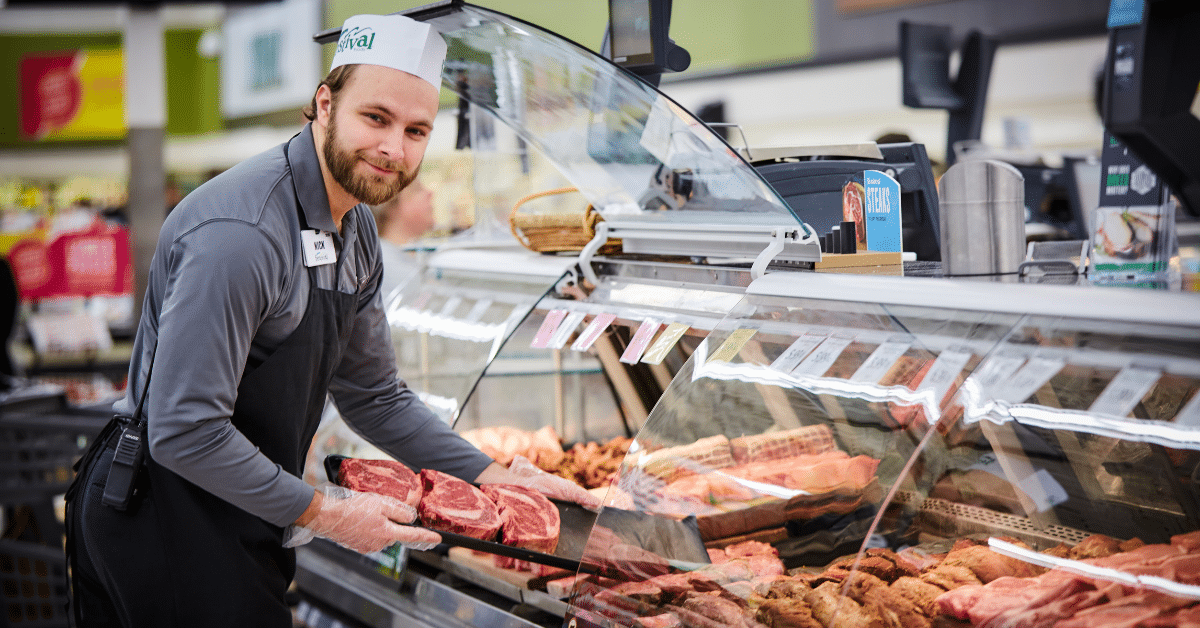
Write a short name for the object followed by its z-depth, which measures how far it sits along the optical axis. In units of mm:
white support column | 7957
